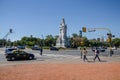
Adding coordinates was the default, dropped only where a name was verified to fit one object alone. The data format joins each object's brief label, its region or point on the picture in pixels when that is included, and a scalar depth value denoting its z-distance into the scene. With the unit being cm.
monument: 5072
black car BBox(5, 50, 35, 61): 1386
